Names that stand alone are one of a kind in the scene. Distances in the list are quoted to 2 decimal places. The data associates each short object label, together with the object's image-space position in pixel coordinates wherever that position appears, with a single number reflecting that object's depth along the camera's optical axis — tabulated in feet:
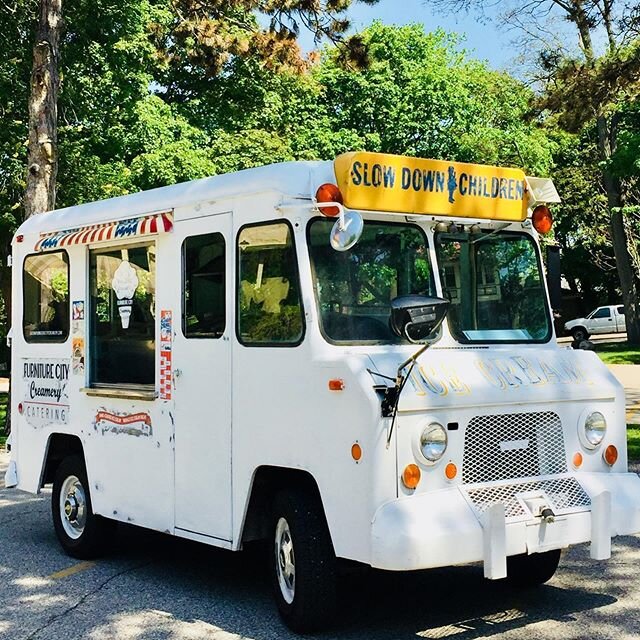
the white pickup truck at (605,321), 150.30
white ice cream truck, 16.94
